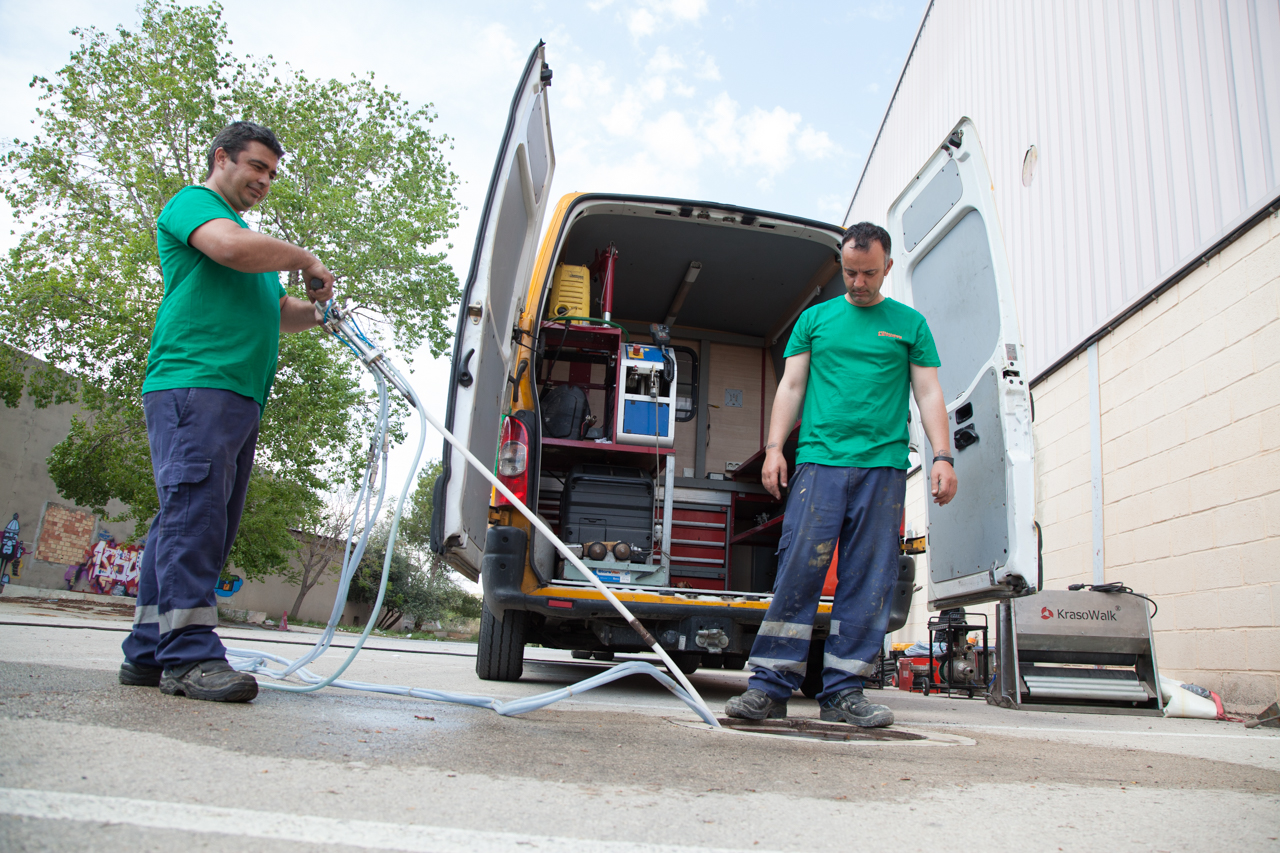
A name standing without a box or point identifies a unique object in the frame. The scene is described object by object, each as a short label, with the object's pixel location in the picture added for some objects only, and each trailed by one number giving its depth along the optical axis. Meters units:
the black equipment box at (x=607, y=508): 4.68
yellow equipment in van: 4.98
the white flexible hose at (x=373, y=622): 2.27
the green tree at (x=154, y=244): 13.63
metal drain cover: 2.36
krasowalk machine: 5.11
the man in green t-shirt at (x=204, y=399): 2.10
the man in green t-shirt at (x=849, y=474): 2.76
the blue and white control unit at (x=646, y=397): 4.72
